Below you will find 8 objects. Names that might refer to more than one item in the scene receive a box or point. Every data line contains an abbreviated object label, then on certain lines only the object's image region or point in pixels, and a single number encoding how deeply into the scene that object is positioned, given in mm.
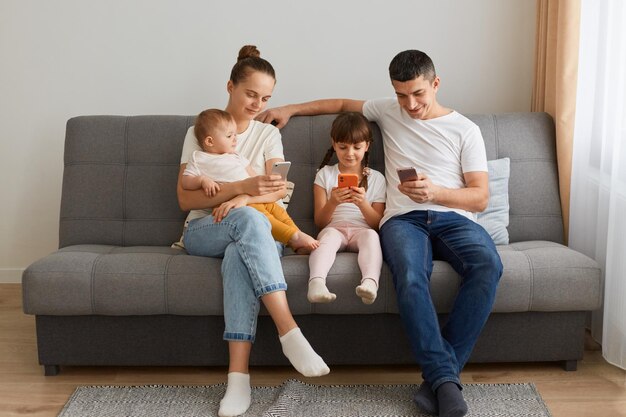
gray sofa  2562
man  2369
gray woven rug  2383
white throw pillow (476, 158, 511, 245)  2941
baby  2736
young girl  2588
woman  2420
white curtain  2621
